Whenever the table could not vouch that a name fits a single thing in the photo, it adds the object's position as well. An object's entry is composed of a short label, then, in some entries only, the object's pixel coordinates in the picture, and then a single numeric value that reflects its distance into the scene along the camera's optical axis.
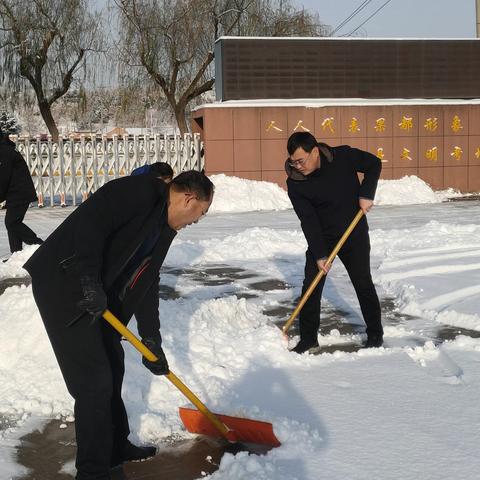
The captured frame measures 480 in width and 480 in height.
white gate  15.09
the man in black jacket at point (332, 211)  4.55
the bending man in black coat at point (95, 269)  2.54
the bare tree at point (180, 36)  23.02
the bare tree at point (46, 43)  22.86
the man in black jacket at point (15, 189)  7.61
